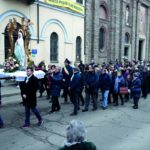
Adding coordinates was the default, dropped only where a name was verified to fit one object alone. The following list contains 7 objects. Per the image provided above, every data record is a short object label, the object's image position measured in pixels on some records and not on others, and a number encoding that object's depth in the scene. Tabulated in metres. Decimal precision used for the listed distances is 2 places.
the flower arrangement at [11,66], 5.63
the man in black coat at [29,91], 4.98
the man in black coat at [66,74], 7.58
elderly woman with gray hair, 1.97
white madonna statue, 9.89
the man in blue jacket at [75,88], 6.19
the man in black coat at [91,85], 6.64
